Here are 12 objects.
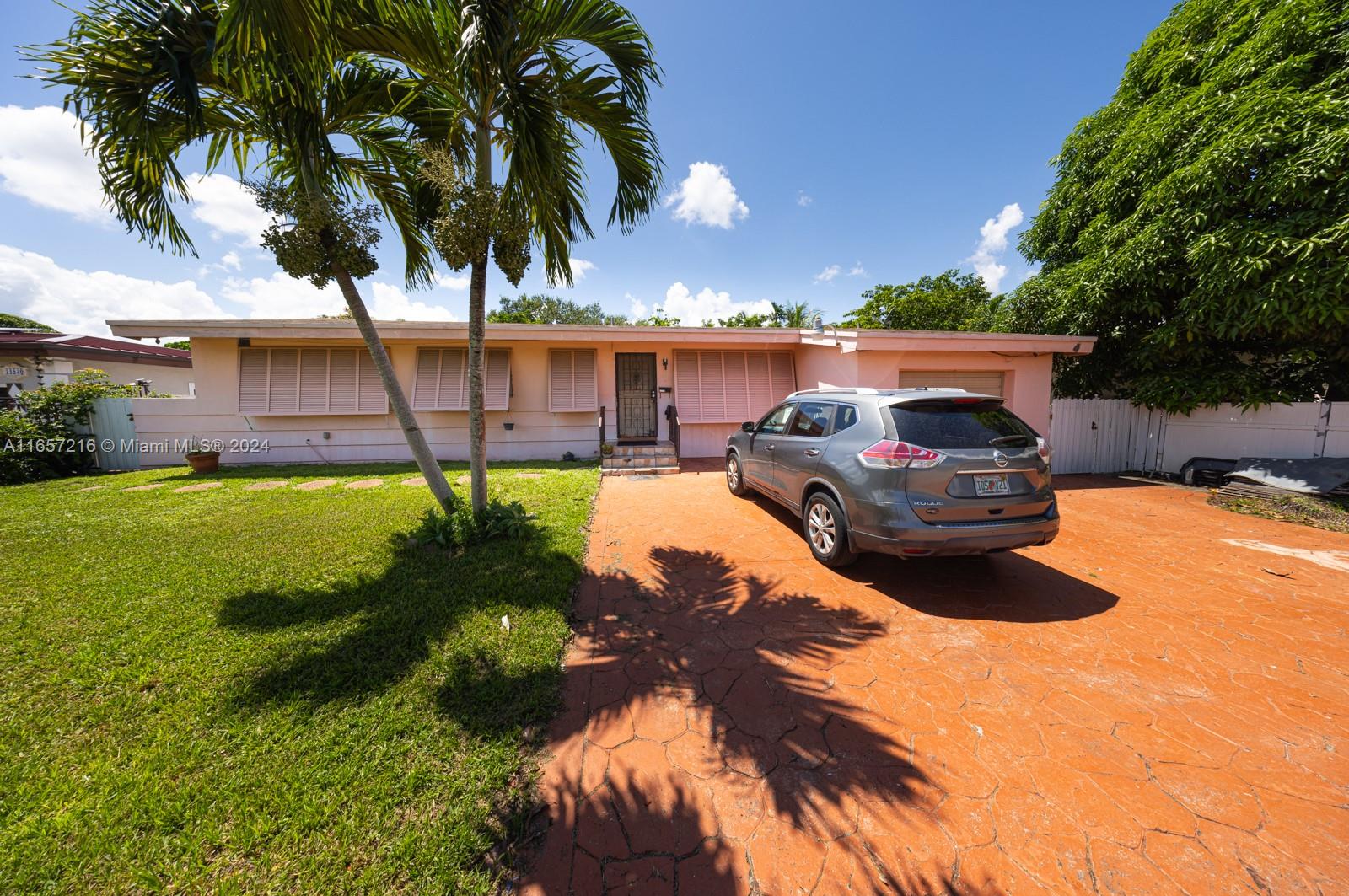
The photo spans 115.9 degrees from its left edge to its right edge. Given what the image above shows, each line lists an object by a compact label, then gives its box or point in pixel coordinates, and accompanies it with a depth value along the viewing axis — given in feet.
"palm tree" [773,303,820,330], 85.92
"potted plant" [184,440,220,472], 28.12
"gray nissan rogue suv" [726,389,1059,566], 11.39
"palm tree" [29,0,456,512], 10.23
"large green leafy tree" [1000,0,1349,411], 19.79
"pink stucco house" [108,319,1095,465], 29.35
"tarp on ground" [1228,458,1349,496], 20.61
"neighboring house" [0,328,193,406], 39.19
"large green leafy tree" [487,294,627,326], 106.42
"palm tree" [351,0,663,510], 11.47
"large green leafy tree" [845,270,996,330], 76.74
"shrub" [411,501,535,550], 15.26
